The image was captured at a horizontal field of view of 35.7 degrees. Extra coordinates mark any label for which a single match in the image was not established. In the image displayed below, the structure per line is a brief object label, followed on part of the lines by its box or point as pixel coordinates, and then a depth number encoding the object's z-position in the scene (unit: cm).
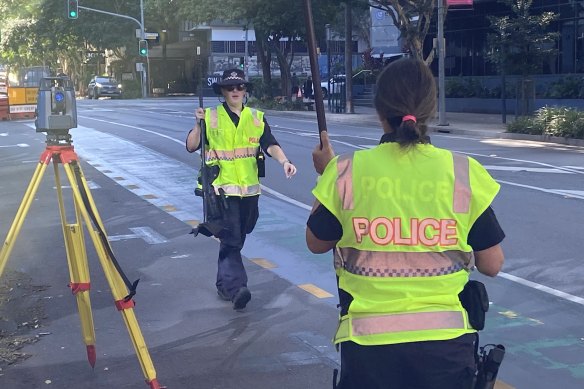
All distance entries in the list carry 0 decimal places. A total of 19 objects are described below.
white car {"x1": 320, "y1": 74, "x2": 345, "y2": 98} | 3828
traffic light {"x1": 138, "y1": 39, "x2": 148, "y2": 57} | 4806
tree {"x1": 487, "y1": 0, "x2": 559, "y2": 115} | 2833
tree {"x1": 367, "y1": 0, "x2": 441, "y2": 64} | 3048
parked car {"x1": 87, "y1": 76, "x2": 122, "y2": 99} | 6252
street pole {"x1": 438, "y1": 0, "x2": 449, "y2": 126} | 2818
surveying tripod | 492
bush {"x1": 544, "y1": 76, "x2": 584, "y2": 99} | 3089
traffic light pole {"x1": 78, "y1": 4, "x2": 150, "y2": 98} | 5798
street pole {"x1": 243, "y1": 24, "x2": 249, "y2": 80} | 5399
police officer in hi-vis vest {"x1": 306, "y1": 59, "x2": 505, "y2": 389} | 288
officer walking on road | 686
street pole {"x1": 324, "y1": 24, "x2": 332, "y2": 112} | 4091
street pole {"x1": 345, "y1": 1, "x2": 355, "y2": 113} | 3628
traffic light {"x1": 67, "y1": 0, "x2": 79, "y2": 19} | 3966
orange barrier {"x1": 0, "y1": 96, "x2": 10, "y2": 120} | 3562
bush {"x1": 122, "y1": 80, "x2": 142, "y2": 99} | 6731
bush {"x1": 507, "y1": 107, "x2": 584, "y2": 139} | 2198
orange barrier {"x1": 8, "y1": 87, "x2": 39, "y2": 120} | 3609
